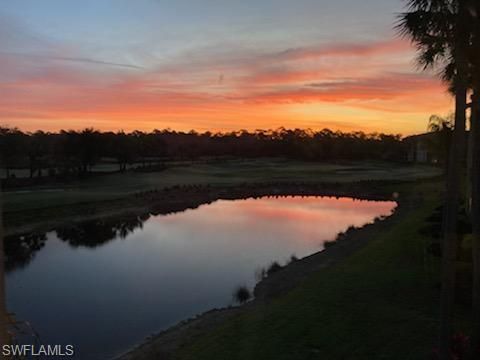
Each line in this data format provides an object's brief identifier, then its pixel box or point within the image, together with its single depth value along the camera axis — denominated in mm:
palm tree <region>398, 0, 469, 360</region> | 8688
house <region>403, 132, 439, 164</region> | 119625
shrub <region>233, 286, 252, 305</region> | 19820
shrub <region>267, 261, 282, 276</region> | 23991
